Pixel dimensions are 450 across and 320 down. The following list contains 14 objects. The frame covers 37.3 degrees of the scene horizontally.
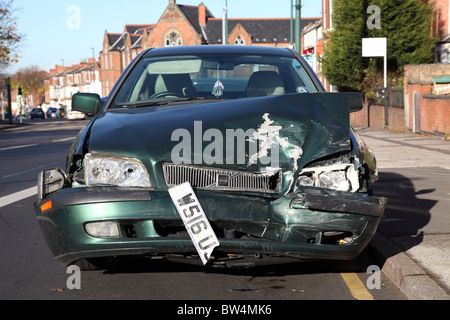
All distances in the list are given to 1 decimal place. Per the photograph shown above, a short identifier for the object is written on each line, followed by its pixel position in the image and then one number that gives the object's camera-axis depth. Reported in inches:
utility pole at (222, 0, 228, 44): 1532.0
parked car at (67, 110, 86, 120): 2375.7
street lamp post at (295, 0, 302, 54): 1034.7
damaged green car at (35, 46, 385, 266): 151.9
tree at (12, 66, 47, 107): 5861.2
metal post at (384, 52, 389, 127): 1019.3
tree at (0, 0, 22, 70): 1424.7
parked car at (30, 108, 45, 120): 3496.6
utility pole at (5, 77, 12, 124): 1782.5
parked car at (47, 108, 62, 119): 4111.7
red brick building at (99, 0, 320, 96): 4286.4
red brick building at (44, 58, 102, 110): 5733.3
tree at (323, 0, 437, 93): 1091.9
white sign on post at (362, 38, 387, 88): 976.7
